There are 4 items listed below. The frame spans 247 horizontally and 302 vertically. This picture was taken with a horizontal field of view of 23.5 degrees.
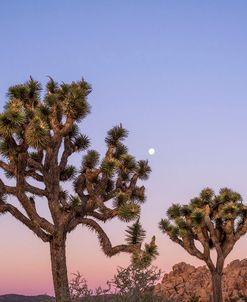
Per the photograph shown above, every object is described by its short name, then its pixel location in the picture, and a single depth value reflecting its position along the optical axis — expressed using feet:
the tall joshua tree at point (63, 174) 62.64
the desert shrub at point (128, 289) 35.32
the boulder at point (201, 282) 123.24
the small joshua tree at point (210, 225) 97.66
